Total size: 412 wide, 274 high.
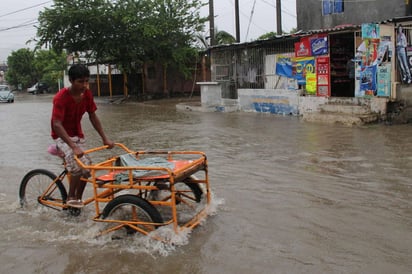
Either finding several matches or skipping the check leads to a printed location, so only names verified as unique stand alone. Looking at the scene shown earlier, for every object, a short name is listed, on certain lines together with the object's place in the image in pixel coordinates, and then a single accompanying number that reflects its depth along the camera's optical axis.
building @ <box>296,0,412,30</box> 19.81
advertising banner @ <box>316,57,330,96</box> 15.64
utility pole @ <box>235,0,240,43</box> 28.01
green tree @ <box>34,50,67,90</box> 49.30
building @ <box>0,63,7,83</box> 92.78
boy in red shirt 4.98
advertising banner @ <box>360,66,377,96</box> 13.86
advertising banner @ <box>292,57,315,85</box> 16.25
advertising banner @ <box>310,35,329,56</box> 15.55
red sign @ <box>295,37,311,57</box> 16.24
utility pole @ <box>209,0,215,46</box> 27.25
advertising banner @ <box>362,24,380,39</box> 13.49
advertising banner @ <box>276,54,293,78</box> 17.47
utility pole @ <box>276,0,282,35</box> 25.16
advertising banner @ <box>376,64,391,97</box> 13.47
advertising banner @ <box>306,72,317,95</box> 16.20
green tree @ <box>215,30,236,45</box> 33.59
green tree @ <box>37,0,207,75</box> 27.75
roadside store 13.52
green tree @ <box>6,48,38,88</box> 60.41
